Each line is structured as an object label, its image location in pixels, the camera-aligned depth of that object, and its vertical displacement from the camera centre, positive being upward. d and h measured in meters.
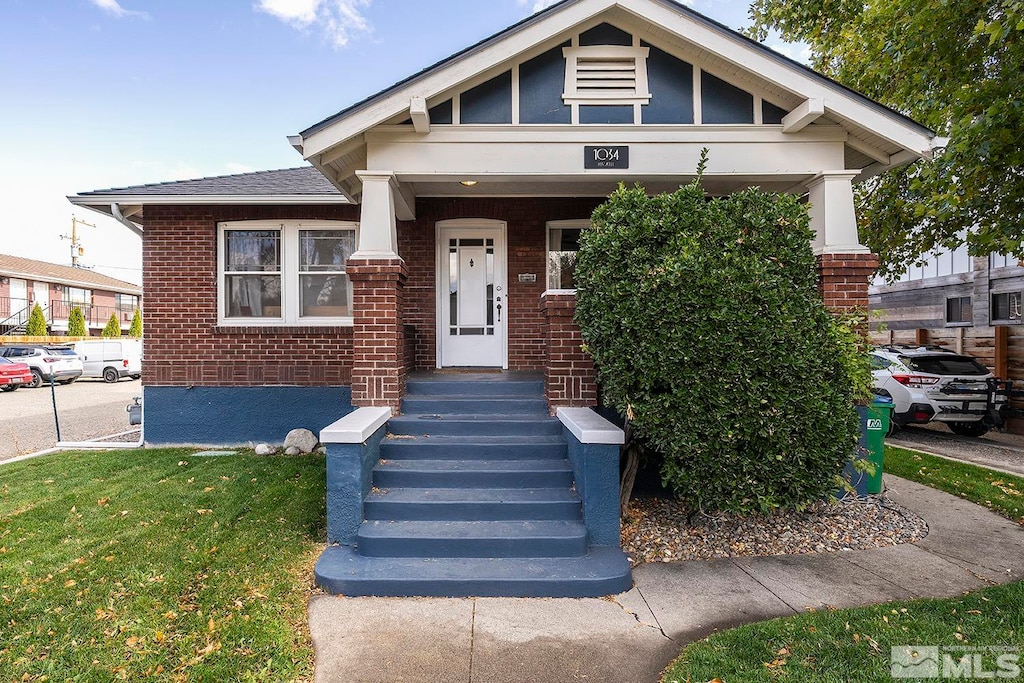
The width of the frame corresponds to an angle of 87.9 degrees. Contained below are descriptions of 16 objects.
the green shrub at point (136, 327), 31.81 +0.78
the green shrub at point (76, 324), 29.66 +0.90
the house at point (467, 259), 4.26 +1.10
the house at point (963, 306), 10.77 +0.84
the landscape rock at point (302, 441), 7.43 -1.43
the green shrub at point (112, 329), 31.84 +0.66
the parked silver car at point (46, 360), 19.92 -0.77
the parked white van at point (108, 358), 22.36 -0.77
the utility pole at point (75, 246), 44.84 +7.97
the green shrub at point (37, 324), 27.70 +0.85
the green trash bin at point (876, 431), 5.36 -0.95
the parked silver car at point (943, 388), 9.76 -0.94
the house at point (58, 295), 30.73 +3.00
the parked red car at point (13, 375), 18.52 -1.22
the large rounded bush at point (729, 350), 3.81 -0.09
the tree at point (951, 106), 5.57 +2.72
